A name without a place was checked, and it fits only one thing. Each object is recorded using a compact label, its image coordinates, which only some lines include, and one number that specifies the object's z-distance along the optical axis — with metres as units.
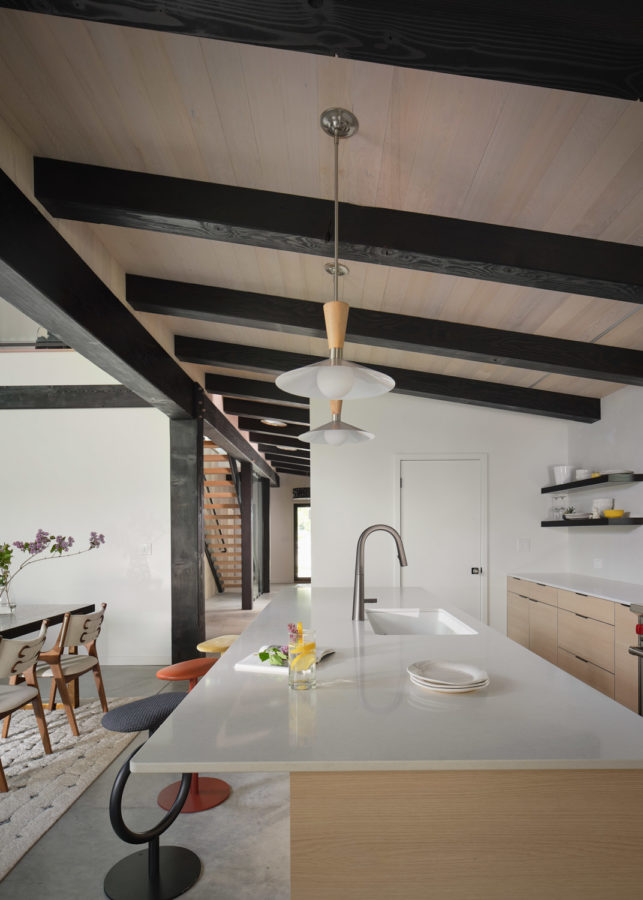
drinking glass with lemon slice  1.65
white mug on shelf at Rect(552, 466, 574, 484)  5.13
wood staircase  9.39
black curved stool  1.86
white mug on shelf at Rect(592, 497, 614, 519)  4.34
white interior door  5.52
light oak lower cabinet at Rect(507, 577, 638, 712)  3.37
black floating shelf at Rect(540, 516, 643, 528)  3.99
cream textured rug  2.55
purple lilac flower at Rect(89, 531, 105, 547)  4.78
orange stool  2.72
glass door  12.88
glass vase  4.02
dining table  3.58
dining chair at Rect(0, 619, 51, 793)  3.07
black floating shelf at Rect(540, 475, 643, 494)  4.09
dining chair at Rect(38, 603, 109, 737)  3.62
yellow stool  3.26
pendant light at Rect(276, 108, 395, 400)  1.88
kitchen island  1.19
